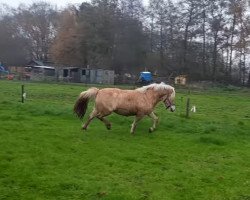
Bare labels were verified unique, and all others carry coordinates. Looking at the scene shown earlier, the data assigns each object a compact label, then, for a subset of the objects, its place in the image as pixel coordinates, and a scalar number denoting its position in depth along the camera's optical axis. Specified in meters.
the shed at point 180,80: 61.33
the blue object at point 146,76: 58.66
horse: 12.29
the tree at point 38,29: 92.88
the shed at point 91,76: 62.16
